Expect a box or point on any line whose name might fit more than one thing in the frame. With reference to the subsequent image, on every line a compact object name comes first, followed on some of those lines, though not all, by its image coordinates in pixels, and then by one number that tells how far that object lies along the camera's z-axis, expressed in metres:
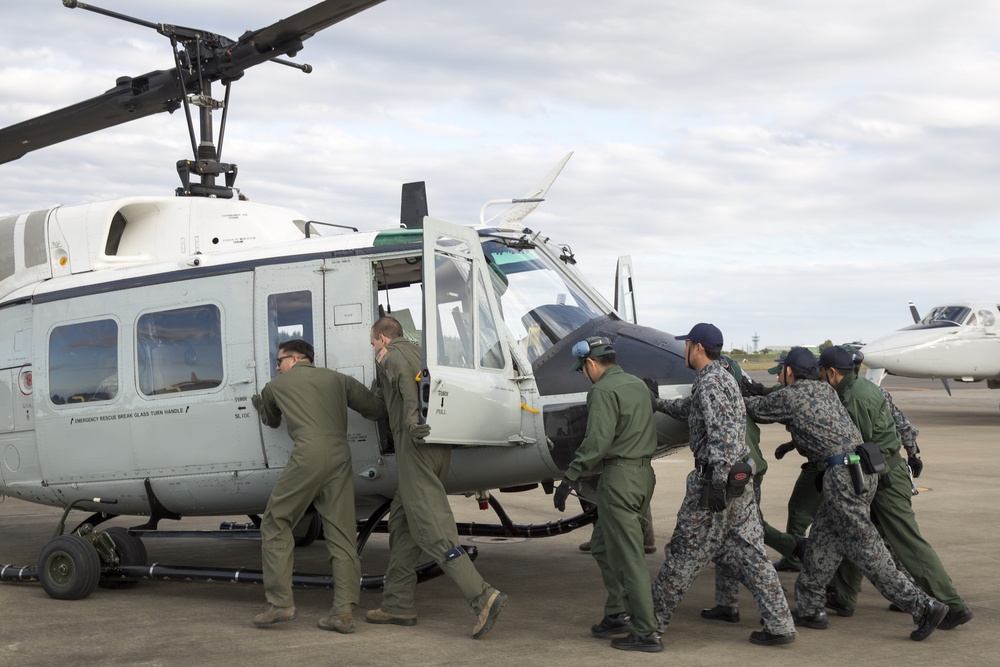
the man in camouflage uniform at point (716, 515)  5.64
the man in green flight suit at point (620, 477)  5.66
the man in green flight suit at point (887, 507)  6.07
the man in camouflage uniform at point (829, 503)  5.93
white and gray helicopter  6.43
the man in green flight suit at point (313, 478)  6.21
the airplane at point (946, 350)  22.03
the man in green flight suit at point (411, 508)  5.91
